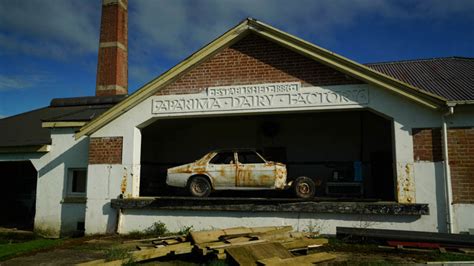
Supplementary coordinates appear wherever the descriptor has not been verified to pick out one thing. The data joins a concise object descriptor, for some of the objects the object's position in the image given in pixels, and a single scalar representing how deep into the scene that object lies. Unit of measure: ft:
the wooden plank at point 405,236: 25.35
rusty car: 32.78
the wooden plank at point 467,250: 24.46
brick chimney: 60.95
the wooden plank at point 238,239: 23.41
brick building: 29.19
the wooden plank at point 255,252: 19.90
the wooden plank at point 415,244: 25.61
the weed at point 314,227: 30.53
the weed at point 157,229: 33.76
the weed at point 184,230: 32.83
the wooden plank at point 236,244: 22.12
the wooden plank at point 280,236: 24.83
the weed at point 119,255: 21.81
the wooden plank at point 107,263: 20.74
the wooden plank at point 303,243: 23.76
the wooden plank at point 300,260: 18.13
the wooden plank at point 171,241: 24.79
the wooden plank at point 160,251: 22.24
